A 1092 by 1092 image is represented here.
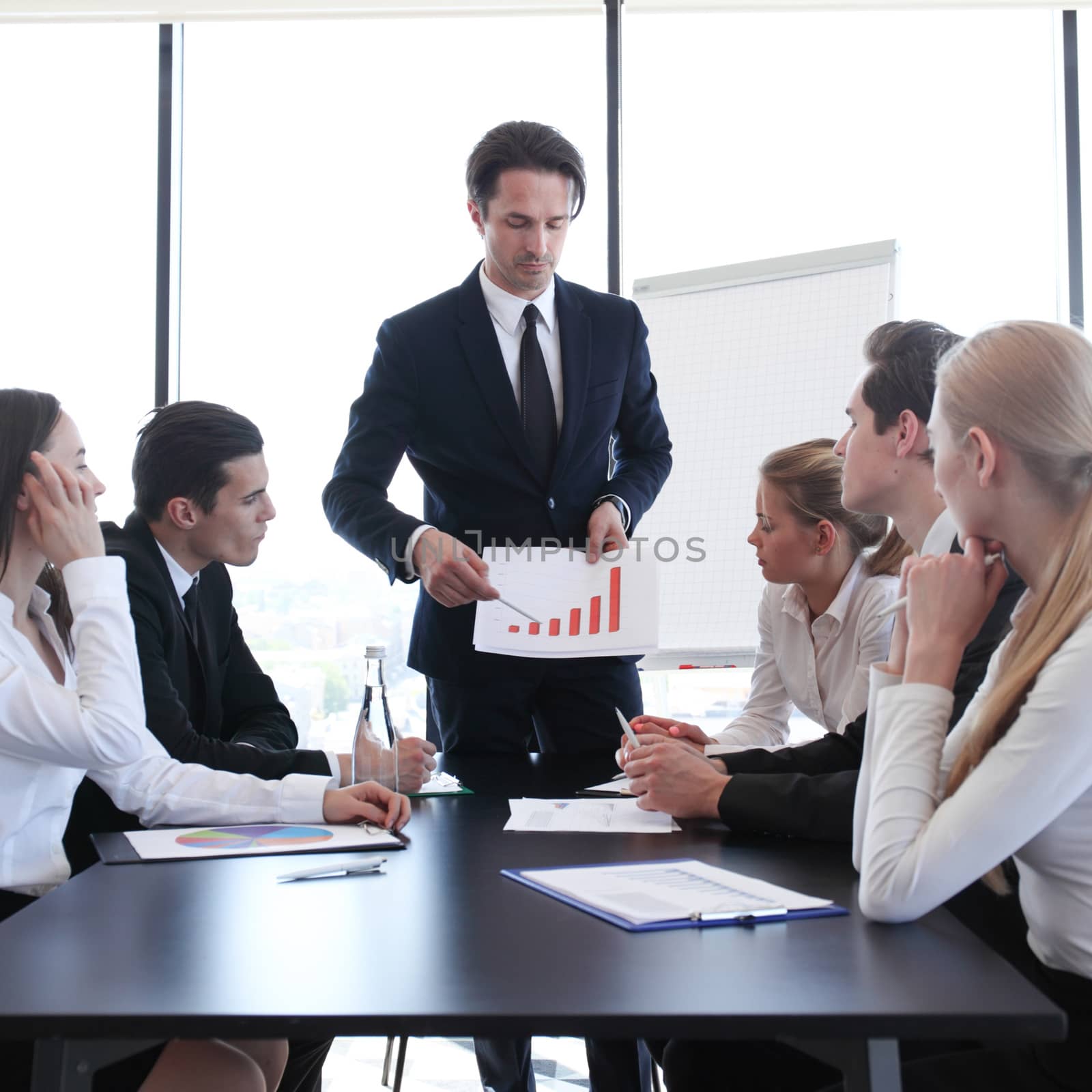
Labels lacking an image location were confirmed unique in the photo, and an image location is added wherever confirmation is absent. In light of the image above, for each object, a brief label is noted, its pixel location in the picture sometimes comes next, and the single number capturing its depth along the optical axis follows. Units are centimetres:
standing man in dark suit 221
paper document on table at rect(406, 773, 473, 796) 167
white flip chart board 336
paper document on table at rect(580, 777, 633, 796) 168
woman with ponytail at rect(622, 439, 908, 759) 209
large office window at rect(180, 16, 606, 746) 364
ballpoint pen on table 118
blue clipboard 97
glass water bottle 156
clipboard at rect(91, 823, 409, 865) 125
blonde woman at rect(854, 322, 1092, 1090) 99
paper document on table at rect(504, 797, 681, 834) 141
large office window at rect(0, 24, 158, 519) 371
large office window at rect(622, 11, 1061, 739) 362
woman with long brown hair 137
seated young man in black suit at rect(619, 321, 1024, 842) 135
